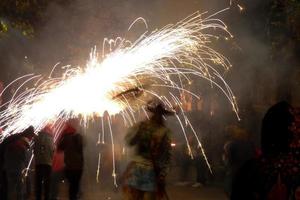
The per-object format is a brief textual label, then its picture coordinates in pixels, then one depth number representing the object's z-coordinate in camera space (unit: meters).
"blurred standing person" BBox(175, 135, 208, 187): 15.52
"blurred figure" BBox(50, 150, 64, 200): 11.69
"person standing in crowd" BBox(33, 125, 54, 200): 11.02
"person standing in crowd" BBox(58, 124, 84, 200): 10.72
